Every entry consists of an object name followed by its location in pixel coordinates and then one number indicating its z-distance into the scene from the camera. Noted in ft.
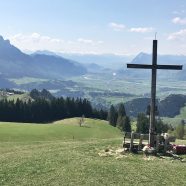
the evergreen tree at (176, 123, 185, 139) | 321.75
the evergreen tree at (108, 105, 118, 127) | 347.92
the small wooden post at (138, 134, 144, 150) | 69.08
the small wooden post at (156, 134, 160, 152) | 68.41
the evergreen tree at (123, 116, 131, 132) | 323.70
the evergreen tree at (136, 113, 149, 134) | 310.61
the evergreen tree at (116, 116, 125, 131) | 328.90
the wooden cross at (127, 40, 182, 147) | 69.38
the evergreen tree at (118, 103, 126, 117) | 354.47
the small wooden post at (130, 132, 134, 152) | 68.77
